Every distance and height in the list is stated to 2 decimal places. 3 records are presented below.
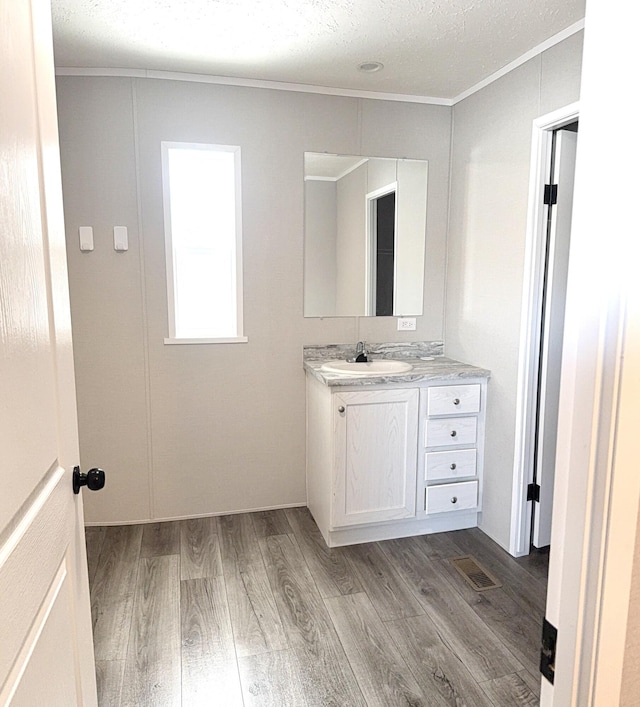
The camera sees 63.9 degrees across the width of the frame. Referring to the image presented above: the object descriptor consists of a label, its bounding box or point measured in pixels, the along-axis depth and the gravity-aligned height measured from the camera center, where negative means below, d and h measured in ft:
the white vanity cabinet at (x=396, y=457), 8.68 -3.17
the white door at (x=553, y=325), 8.00 -0.80
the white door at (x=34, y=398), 2.20 -0.63
